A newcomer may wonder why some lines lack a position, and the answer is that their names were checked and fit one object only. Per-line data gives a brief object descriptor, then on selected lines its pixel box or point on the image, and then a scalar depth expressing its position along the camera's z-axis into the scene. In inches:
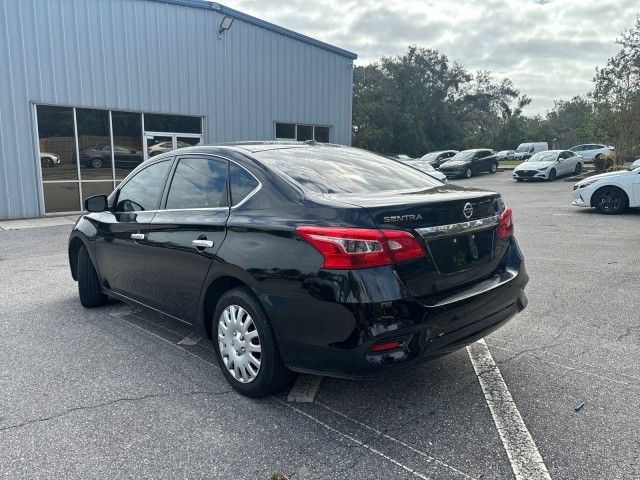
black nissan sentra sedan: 108.9
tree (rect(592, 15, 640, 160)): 959.0
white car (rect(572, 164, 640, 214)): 474.6
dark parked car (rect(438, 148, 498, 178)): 1182.3
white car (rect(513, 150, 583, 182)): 997.2
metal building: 525.7
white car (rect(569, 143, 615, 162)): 1424.7
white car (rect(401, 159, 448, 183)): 1004.2
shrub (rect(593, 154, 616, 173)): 1040.2
